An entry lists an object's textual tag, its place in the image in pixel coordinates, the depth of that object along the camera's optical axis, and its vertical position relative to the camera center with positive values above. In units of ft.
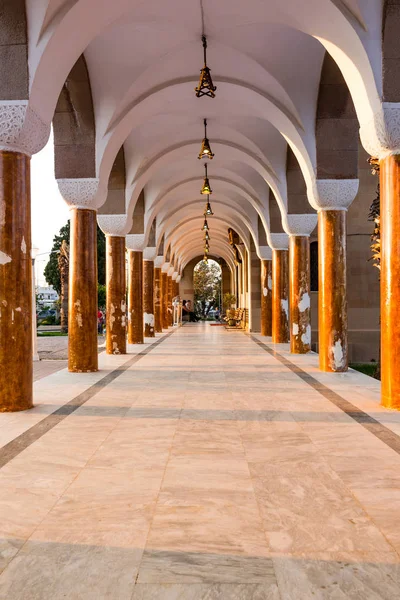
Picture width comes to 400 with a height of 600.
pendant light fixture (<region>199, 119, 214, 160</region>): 36.38 +10.09
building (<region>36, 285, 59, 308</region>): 342.93 +10.13
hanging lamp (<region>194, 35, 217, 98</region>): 25.88 +10.31
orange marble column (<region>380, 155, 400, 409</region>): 20.25 +0.90
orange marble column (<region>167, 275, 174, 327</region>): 97.66 +0.42
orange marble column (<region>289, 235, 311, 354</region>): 41.11 +0.79
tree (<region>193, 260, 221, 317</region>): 190.72 +7.67
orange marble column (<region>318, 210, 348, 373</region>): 30.81 +0.68
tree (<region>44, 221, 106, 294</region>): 143.13 +12.15
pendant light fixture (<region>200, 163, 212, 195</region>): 46.98 +9.75
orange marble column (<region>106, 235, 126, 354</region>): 42.63 +0.60
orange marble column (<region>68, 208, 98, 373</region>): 31.89 +0.74
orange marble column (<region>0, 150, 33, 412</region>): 20.42 +0.90
